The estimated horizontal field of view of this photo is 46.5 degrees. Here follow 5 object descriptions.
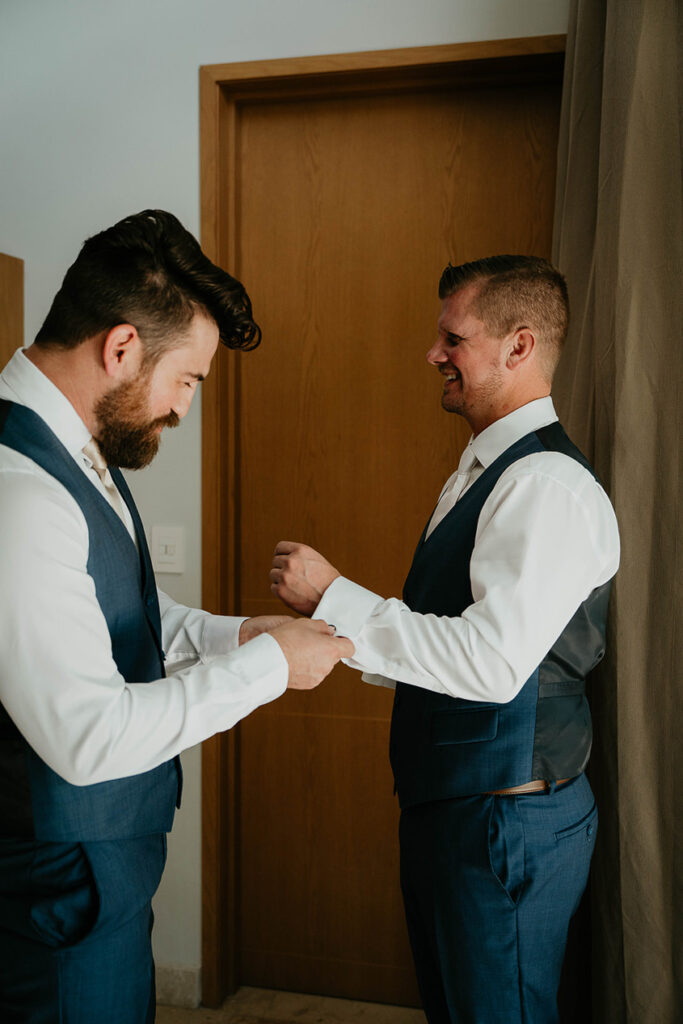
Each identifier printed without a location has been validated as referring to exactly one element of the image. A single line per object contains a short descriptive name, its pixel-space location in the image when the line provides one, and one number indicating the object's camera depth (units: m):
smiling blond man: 1.26
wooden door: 2.20
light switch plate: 2.28
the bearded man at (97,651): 1.00
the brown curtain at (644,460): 1.44
